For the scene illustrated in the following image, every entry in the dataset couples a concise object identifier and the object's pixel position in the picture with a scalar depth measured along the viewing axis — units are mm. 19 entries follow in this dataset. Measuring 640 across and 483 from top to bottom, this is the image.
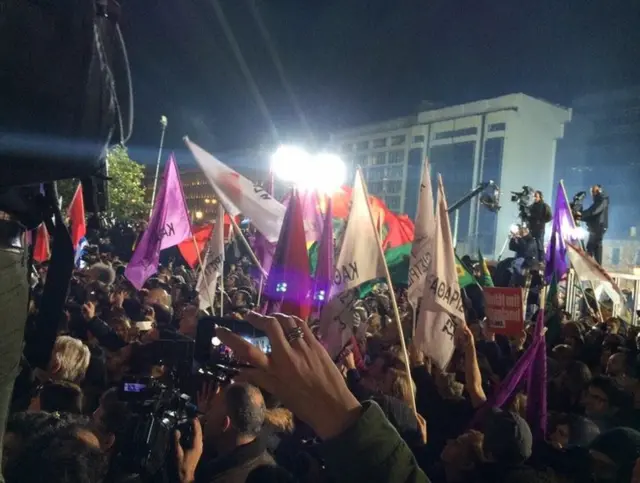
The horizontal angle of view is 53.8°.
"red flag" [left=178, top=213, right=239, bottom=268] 12102
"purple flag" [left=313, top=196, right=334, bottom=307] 6559
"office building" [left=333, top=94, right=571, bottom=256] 61156
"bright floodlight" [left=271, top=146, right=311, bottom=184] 12664
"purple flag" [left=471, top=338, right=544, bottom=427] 5012
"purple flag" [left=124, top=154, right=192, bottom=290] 9273
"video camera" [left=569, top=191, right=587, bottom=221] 14655
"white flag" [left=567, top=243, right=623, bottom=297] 10102
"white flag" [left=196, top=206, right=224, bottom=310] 8609
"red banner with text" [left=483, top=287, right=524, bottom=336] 7215
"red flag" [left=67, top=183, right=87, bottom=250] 10555
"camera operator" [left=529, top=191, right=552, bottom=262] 15250
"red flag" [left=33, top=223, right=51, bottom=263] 9024
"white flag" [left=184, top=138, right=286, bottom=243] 8031
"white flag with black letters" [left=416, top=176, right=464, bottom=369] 5656
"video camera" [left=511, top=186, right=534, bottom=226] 15598
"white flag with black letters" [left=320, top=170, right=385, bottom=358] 6113
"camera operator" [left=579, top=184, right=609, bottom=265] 15516
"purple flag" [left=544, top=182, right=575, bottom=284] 10164
